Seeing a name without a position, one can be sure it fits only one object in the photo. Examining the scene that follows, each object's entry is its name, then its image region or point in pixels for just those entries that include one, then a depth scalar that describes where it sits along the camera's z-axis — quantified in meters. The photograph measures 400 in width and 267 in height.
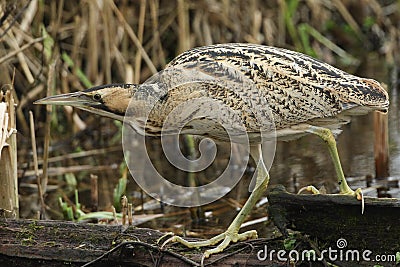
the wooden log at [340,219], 4.94
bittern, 5.48
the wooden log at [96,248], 5.24
